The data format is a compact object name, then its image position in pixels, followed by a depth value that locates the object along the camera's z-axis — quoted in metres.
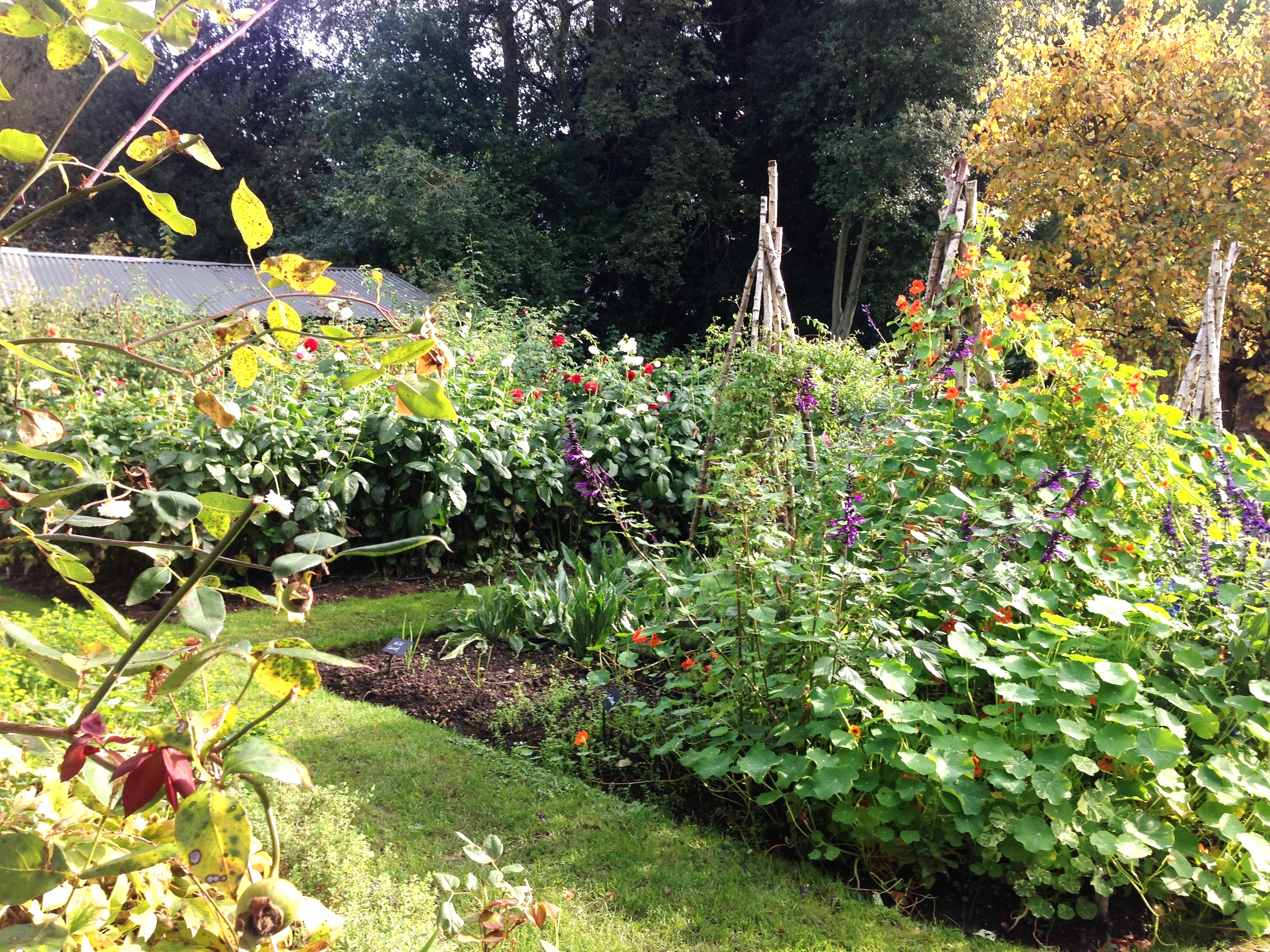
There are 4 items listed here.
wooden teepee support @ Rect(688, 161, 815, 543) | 4.40
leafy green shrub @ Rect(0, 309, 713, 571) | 4.66
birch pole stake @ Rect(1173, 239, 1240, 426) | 4.03
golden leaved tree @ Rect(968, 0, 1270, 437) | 6.70
